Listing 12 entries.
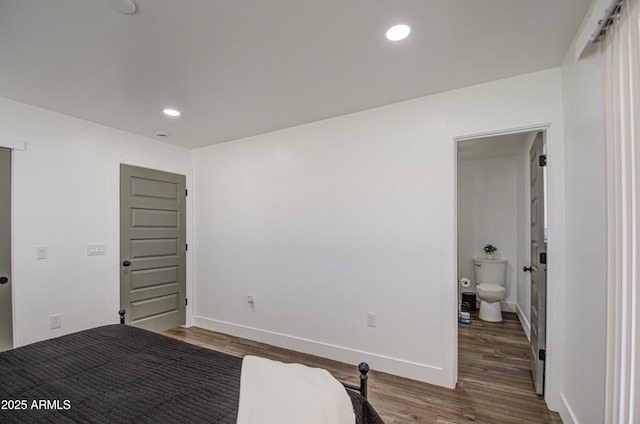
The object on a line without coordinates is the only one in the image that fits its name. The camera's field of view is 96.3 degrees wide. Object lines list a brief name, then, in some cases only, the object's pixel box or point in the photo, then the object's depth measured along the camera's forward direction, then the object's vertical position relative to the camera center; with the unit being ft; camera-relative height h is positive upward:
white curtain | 3.67 +0.03
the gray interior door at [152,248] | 10.94 -1.43
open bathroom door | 7.09 -1.65
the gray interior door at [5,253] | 8.02 -1.16
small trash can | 14.46 -4.49
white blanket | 3.46 -2.43
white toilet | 13.05 -3.38
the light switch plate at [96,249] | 9.94 -1.27
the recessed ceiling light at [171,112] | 8.98 +3.22
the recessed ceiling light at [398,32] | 5.28 +3.43
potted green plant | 14.84 -1.84
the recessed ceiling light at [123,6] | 4.56 +3.36
